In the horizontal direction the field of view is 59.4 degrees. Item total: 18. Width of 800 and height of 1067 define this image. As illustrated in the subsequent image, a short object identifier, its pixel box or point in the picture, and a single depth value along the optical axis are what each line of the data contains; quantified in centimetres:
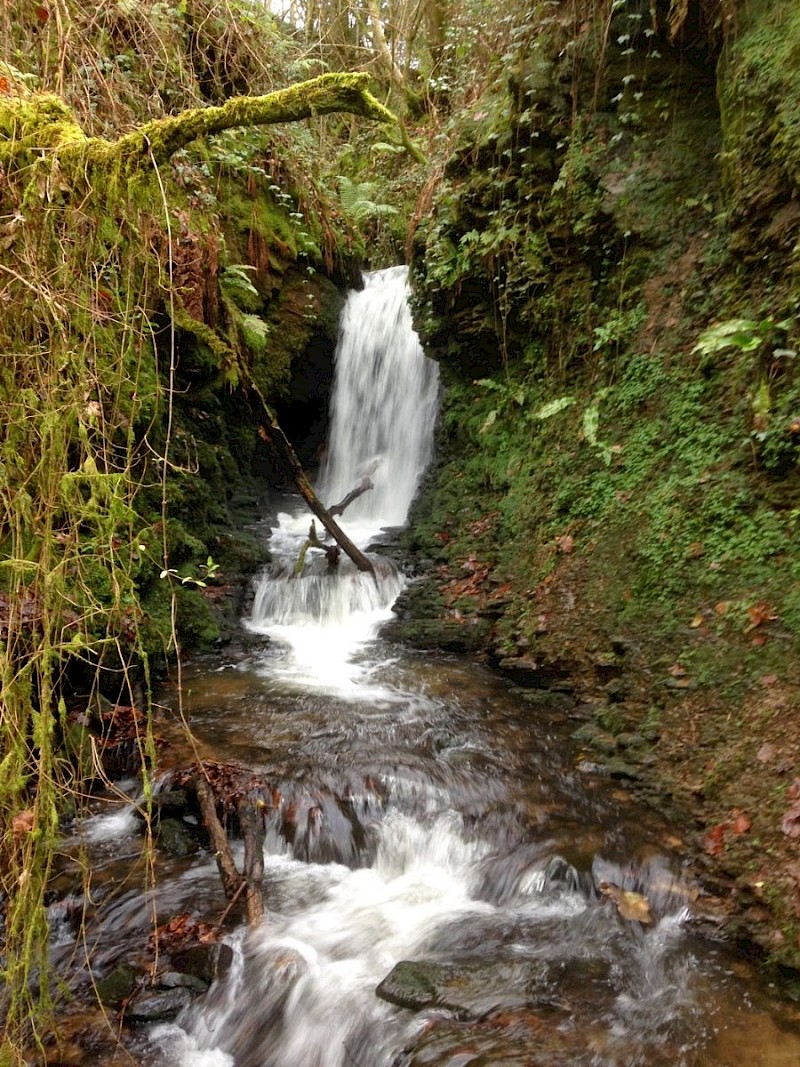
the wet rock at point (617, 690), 552
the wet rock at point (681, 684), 490
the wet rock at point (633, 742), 509
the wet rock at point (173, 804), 462
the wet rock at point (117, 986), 330
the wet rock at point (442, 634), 739
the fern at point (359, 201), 1198
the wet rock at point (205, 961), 353
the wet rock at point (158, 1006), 326
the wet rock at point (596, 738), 529
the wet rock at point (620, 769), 497
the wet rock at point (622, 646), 558
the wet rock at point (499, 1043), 302
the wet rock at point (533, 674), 626
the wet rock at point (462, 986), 337
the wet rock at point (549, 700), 606
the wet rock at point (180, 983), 342
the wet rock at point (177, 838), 437
